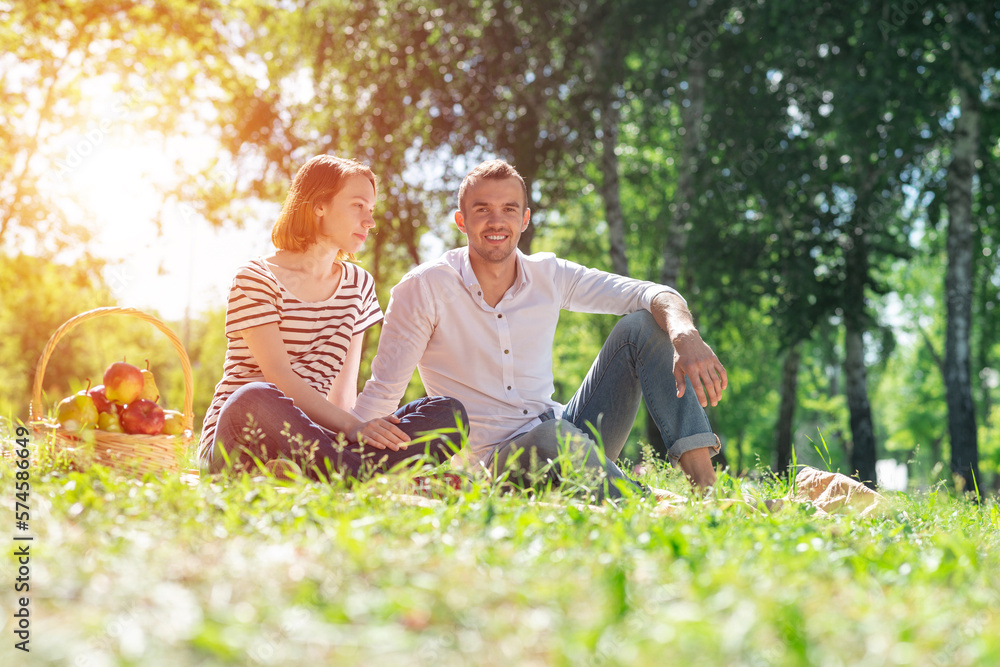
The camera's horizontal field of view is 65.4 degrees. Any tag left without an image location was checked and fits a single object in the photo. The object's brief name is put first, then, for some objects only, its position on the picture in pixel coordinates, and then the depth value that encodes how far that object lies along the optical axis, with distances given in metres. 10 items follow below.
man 4.06
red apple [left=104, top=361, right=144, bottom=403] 4.07
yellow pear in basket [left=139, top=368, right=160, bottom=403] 4.28
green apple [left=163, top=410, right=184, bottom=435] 4.04
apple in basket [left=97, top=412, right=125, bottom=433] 3.91
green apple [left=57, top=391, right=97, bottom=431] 3.80
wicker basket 3.53
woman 3.51
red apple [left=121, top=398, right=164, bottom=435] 3.90
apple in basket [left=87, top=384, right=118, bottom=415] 4.03
